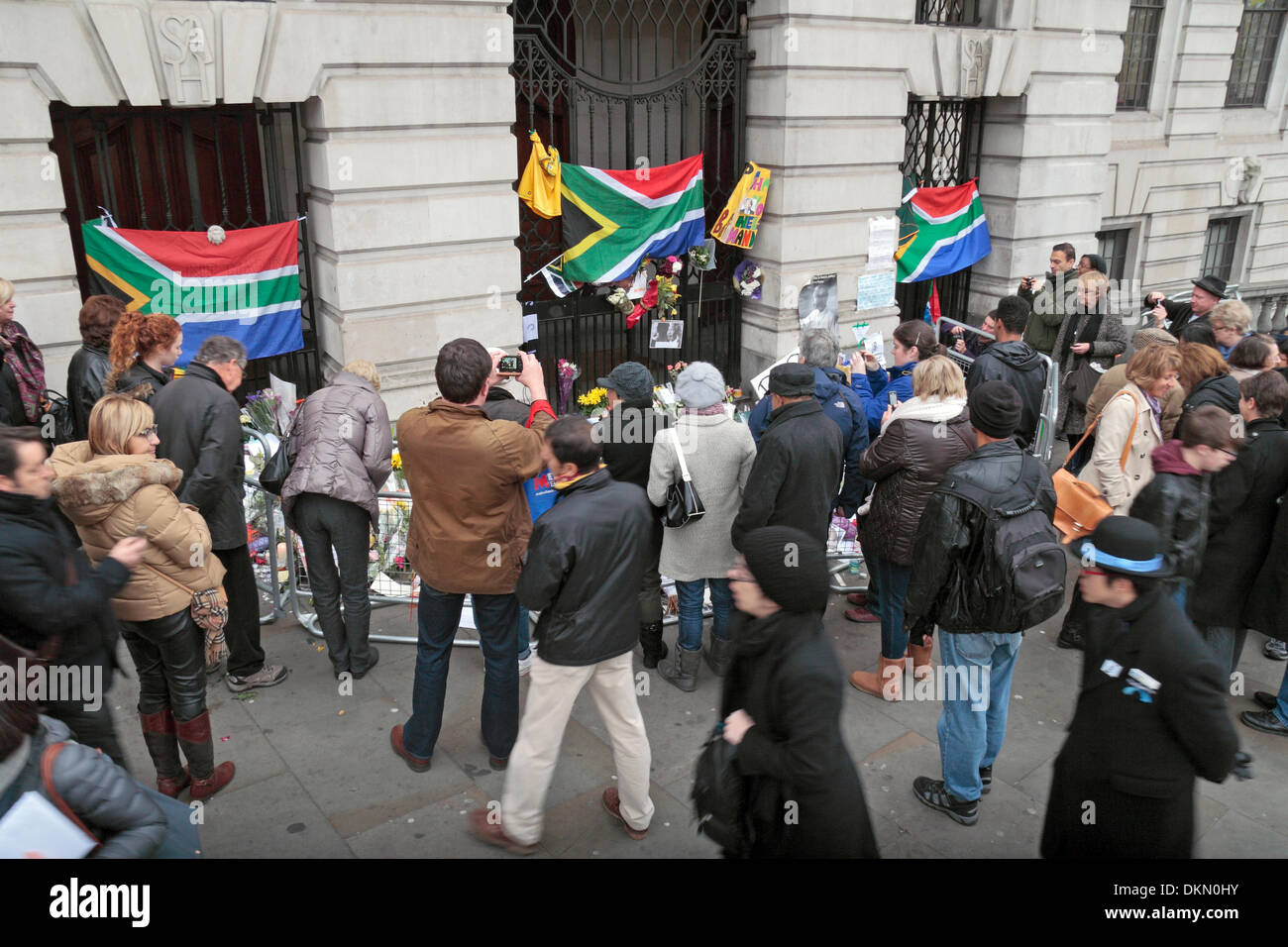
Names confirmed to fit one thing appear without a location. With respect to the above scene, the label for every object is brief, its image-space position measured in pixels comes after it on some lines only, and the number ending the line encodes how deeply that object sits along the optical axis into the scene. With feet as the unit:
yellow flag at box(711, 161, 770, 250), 34.50
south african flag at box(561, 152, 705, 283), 31.30
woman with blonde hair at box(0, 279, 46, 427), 20.71
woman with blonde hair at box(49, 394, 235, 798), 13.47
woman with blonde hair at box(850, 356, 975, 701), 17.38
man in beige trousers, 13.35
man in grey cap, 17.57
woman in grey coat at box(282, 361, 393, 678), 17.67
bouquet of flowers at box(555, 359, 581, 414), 32.86
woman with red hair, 17.62
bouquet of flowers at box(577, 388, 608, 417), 32.19
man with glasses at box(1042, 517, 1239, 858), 10.30
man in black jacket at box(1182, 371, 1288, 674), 17.22
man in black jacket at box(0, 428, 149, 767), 11.55
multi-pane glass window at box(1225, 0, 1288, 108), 52.44
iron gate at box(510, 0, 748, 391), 31.86
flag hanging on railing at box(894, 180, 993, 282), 38.70
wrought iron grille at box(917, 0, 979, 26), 37.91
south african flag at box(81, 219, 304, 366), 24.81
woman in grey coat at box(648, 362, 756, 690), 17.97
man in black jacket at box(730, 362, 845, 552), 17.30
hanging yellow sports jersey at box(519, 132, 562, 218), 30.27
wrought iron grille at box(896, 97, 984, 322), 39.81
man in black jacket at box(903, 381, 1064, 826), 14.51
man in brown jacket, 14.70
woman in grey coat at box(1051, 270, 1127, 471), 29.99
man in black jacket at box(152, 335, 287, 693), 16.57
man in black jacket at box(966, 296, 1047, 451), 22.29
